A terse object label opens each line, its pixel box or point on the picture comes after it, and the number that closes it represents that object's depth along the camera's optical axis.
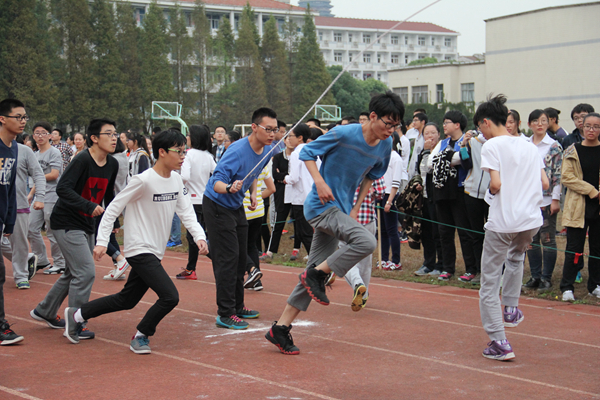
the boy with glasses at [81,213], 5.68
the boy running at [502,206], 5.19
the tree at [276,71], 64.19
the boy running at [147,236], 5.24
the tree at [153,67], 54.94
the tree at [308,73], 64.62
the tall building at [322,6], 183.10
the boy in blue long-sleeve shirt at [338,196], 5.02
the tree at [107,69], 51.72
